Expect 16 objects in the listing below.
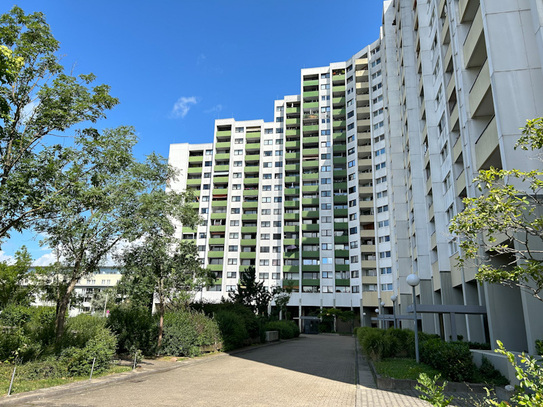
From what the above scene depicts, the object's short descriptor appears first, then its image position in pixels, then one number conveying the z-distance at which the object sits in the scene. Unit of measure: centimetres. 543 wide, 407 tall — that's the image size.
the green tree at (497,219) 793
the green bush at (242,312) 2956
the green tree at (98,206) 1402
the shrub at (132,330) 1967
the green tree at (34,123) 1138
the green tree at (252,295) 4171
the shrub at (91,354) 1322
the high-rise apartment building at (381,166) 1591
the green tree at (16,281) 2677
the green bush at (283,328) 3884
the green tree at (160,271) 1977
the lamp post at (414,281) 1733
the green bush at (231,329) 2516
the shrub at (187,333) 2091
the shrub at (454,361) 1291
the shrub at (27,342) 1327
